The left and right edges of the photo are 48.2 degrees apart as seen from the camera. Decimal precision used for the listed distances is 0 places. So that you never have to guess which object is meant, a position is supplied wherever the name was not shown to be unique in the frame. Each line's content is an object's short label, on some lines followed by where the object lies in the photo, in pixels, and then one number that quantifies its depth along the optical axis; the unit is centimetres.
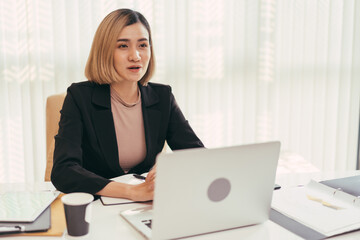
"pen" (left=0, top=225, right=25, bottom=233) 94
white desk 96
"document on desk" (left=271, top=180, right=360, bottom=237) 101
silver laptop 86
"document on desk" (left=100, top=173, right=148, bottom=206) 116
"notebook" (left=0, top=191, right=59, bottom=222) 100
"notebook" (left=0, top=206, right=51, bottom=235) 95
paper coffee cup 92
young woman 151
